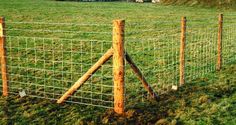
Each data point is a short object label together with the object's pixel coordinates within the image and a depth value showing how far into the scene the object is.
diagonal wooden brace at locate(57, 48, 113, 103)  8.03
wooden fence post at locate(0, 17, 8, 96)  9.32
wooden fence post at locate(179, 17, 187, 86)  10.28
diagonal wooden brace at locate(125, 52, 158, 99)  8.13
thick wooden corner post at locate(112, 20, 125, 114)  7.80
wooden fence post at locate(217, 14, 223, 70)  12.44
